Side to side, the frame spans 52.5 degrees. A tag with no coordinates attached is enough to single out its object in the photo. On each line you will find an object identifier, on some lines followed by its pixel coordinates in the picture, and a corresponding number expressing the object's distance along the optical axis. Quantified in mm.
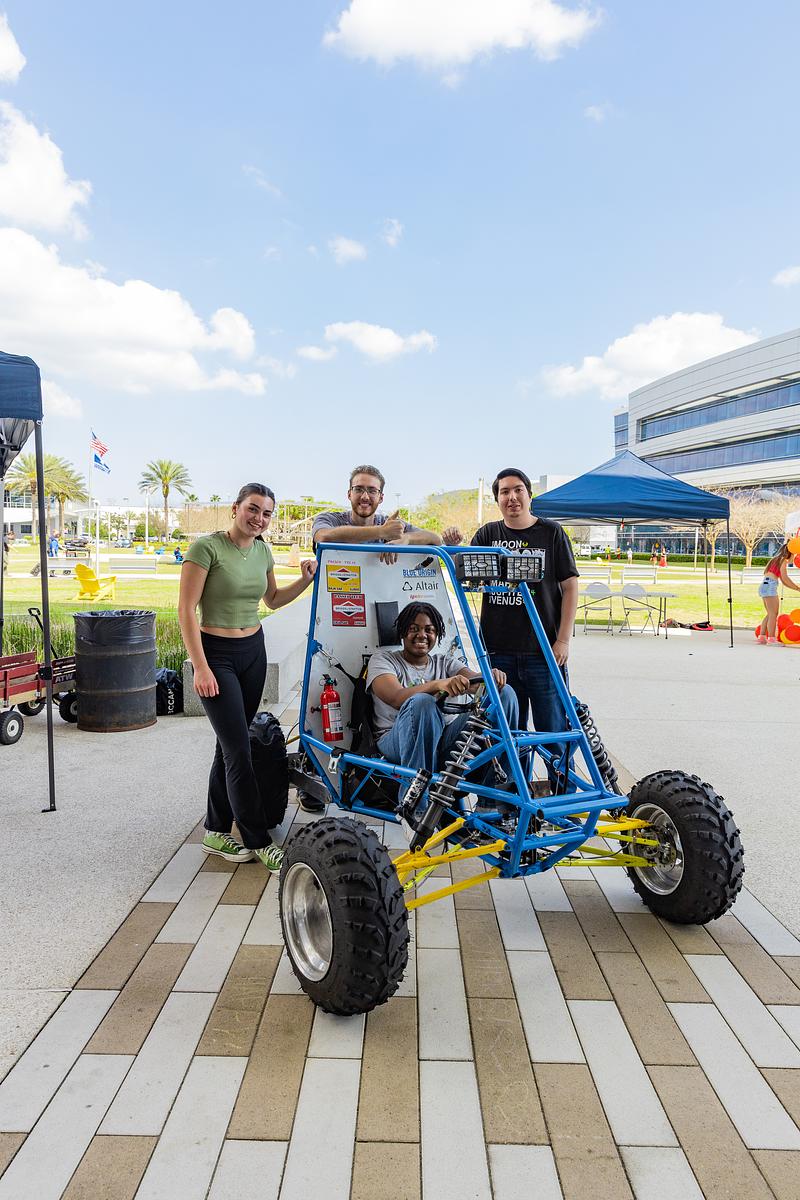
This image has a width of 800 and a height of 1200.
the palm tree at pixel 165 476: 83750
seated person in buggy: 3207
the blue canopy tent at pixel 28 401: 3932
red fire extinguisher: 3854
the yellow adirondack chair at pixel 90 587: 18000
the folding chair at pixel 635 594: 13362
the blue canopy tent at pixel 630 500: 11297
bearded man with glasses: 3551
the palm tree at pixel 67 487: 67750
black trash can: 6078
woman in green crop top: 3545
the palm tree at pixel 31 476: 62281
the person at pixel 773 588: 12086
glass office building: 53938
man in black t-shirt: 4043
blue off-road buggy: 2461
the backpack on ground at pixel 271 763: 3938
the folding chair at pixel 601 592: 13878
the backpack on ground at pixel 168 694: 6793
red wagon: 5801
